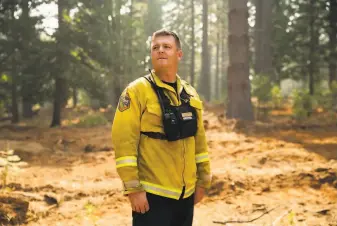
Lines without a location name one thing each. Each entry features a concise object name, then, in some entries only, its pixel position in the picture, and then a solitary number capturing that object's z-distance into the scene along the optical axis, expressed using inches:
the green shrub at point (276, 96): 714.2
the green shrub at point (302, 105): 559.8
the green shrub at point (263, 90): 637.3
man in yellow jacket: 97.8
